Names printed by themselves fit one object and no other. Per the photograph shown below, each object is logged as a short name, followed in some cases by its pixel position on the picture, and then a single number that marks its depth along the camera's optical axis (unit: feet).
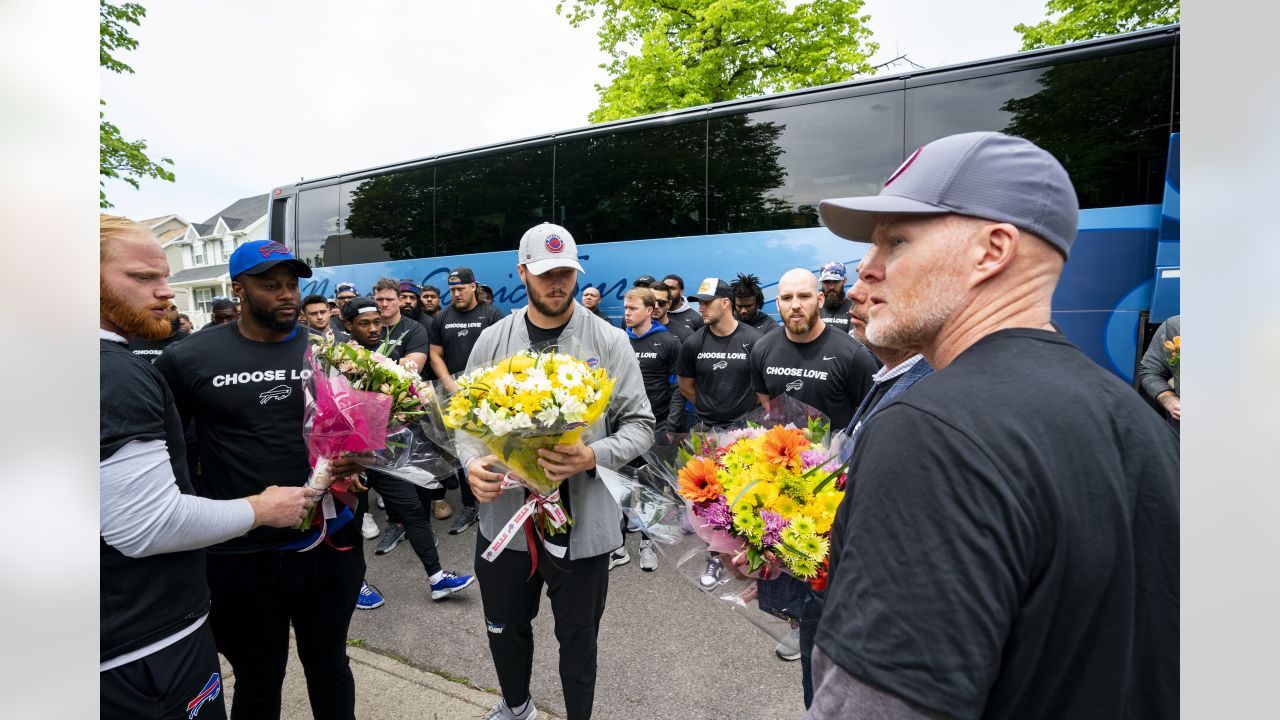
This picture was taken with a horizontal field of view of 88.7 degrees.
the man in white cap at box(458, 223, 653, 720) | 9.89
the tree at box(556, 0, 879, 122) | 50.72
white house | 156.56
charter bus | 22.27
